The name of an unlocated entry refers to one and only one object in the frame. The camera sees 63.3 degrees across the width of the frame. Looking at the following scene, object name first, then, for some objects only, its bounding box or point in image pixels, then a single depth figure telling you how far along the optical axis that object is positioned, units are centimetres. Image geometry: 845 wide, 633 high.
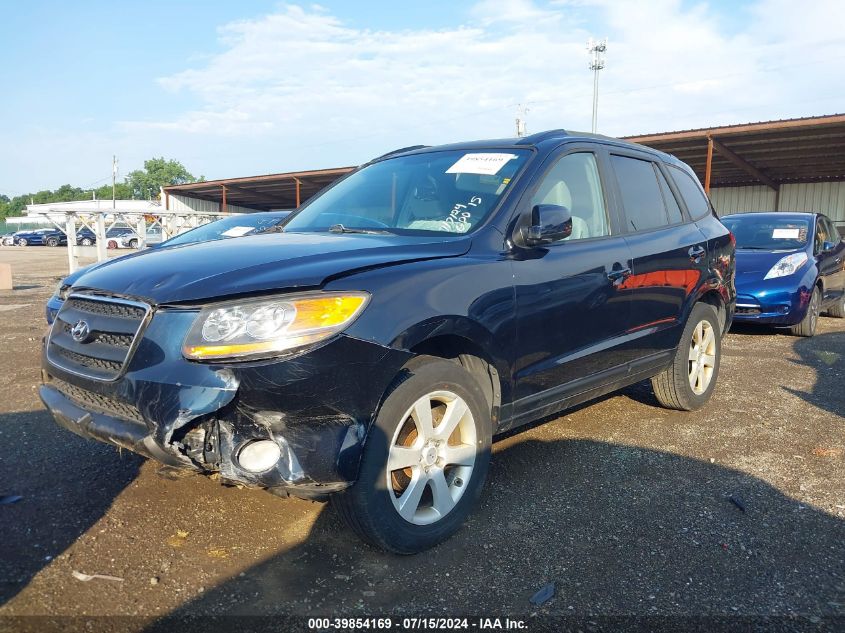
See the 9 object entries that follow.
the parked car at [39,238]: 4728
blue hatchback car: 793
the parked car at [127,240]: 4271
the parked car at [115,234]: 4242
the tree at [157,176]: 10375
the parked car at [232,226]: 808
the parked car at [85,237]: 4372
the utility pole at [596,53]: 4491
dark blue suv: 242
